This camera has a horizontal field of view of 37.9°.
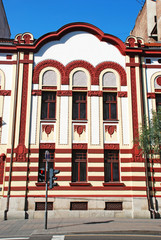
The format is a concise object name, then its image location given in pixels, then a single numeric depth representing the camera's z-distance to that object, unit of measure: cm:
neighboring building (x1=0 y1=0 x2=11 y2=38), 2603
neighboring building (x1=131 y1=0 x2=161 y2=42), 2707
